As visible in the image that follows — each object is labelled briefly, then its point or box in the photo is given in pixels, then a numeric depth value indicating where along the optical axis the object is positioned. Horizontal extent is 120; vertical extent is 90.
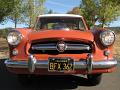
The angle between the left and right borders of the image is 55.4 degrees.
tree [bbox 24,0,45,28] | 9.78
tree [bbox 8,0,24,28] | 8.37
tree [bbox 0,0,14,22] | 8.16
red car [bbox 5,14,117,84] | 2.08
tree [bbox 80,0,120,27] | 11.38
